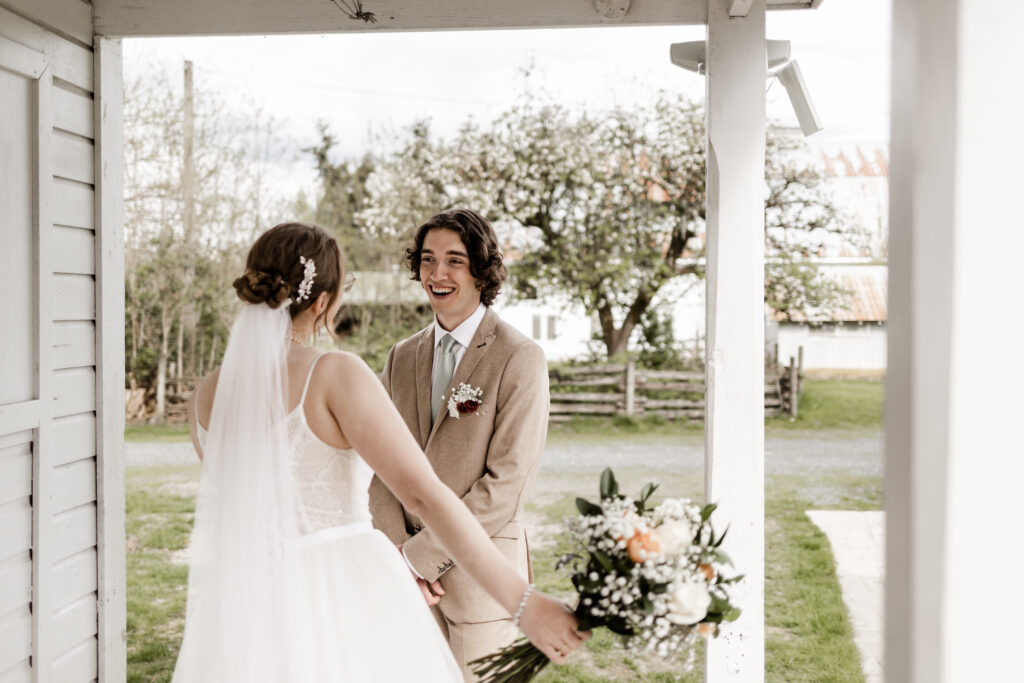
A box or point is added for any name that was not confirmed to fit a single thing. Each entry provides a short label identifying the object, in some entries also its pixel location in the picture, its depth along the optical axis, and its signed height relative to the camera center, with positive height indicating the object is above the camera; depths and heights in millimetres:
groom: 2863 -300
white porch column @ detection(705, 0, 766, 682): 3031 +47
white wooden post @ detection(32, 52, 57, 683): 3082 -290
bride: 2025 -427
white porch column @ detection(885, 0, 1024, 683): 1234 -49
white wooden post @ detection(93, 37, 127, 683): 3445 -154
